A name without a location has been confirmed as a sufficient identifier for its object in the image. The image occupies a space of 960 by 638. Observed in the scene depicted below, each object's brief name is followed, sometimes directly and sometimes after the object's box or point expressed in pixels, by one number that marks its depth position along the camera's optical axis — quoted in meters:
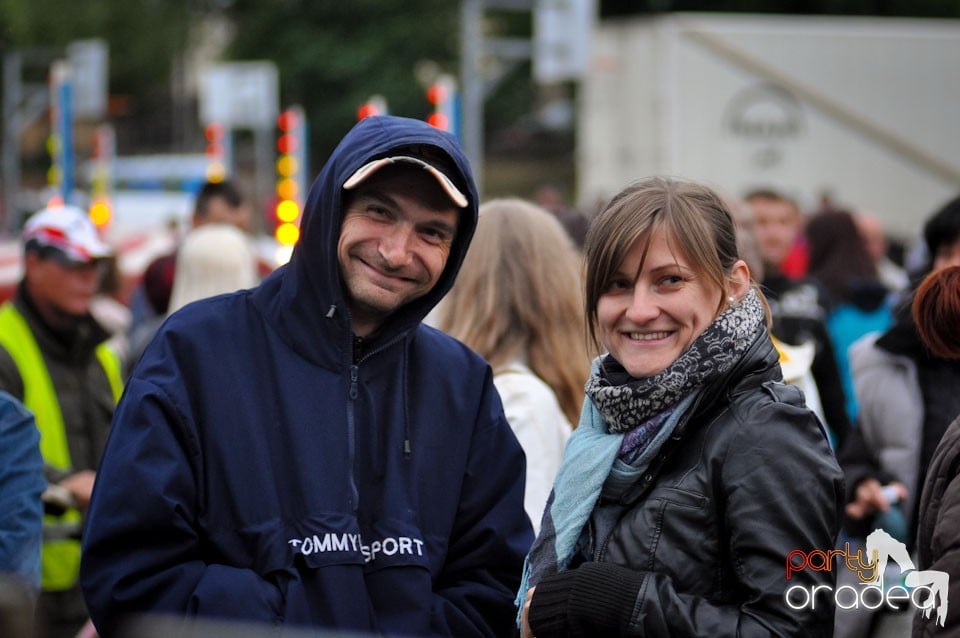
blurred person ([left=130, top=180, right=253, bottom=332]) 8.38
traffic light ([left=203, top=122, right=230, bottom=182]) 15.57
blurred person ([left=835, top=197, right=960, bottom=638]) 4.69
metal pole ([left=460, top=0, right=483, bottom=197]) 19.33
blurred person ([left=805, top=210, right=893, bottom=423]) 7.35
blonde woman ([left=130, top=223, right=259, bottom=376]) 6.53
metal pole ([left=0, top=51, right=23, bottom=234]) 36.69
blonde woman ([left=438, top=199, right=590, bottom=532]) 4.25
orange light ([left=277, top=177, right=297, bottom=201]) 12.36
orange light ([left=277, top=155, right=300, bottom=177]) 13.48
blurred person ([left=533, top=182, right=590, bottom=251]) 6.34
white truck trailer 17.38
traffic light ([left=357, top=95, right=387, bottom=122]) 9.59
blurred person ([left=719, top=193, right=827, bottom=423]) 4.71
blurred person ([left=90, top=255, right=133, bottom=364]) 9.55
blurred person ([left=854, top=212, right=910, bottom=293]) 10.92
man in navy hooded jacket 2.89
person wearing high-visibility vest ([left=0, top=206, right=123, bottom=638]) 5.22
